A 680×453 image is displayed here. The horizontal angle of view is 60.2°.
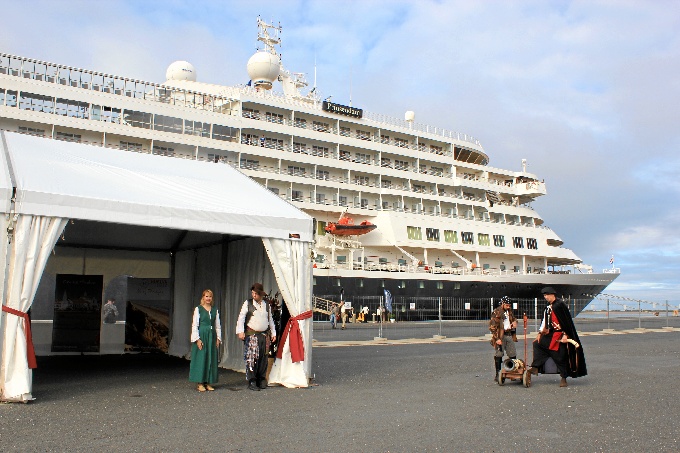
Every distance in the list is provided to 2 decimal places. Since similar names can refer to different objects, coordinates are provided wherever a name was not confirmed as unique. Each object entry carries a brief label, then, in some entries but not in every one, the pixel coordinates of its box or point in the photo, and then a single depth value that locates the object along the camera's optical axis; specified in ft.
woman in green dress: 29.25
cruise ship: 105.91
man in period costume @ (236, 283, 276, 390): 30.63
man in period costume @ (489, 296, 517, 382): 33.06
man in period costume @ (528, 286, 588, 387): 30.99
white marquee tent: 25.09
